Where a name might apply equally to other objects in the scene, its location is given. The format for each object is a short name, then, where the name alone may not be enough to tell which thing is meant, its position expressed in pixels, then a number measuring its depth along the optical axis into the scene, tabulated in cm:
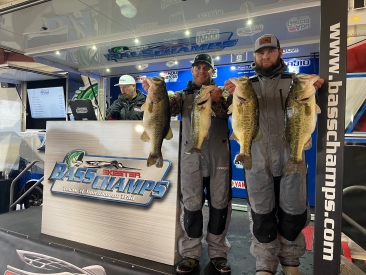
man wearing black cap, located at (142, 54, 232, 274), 193
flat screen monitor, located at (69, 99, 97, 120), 272
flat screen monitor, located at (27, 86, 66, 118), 594
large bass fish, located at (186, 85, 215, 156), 167
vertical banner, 142
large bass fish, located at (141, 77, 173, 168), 177
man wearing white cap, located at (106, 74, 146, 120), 334
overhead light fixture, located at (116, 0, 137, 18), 298
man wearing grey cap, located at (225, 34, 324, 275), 169
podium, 212
